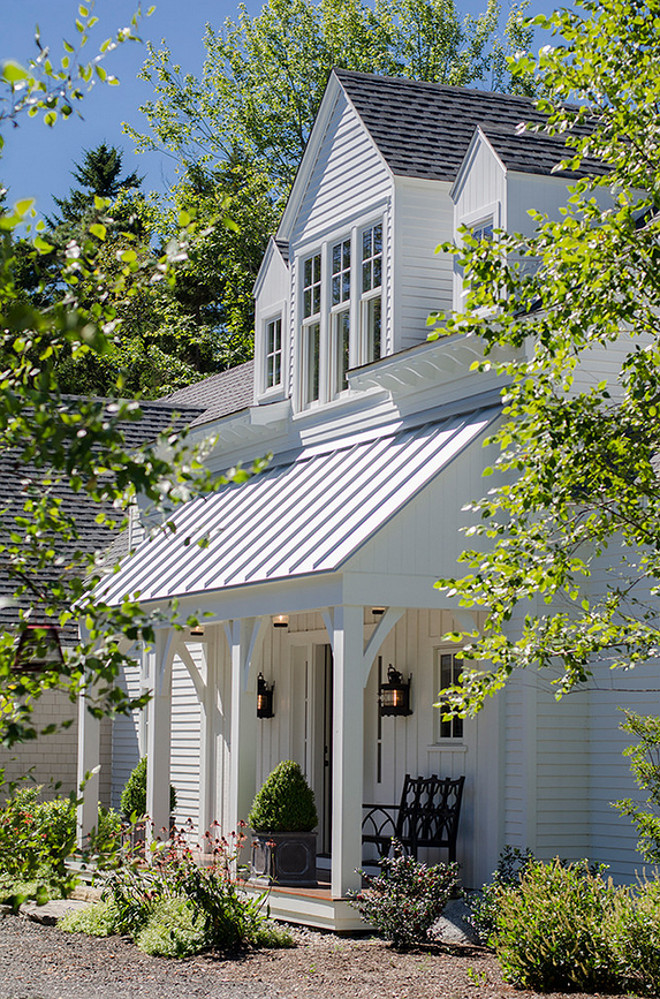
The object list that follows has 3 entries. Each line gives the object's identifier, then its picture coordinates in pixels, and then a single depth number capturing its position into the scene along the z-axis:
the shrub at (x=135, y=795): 18.06
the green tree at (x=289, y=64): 38.47
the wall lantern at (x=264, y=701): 18.06
